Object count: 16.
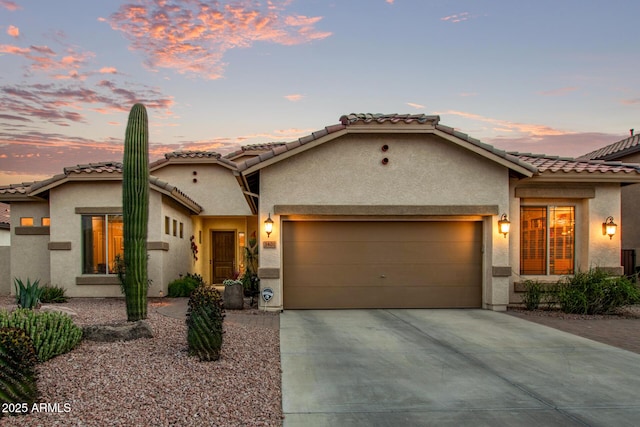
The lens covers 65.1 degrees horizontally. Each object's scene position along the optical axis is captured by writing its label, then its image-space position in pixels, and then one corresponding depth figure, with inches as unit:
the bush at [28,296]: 388.5
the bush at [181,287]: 618.0
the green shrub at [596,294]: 478.6
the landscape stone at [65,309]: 398.9
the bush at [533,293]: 500.4
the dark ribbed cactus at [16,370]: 194.2
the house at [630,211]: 669.9
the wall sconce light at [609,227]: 511.2
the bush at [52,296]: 536.7
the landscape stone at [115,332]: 304.2
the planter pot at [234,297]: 500.7
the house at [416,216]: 488.4
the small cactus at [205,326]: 273.6
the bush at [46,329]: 260.7
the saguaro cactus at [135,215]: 317.4
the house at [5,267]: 649.0
